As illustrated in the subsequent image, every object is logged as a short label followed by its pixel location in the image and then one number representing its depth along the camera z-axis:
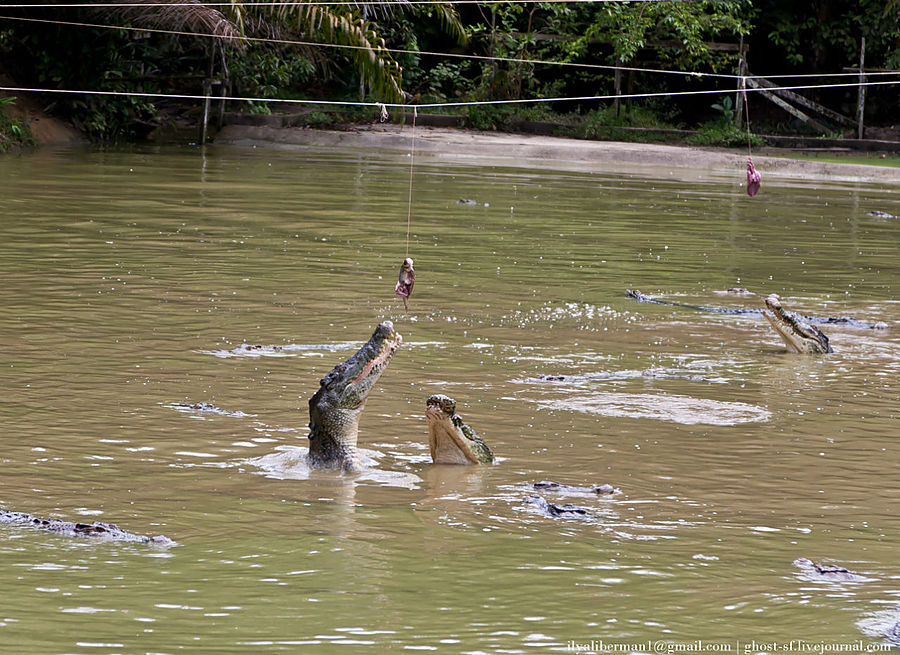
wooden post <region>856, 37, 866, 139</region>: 54.22
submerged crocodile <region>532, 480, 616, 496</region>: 12.19
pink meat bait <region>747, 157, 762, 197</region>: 23.11
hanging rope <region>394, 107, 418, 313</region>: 15.50
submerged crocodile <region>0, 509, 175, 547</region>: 10.40
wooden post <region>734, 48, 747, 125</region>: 55.22
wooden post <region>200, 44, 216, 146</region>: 51.87
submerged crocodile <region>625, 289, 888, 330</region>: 21.50
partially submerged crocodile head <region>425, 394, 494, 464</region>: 12.53
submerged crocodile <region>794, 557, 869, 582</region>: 10.09
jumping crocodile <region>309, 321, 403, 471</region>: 12.71
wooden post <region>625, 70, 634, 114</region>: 59.65
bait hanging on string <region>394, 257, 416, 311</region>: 15.50
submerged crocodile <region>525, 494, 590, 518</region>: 11.46
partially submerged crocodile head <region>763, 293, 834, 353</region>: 18.80
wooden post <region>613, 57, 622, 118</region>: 57.16
